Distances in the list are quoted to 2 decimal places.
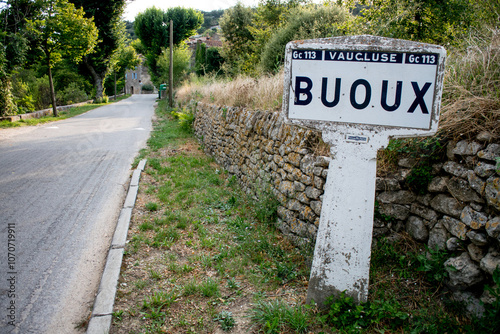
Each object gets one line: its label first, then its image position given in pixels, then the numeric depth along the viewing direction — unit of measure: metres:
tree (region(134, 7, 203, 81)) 43.34
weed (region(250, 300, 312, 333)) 2.50
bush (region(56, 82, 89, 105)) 26.73
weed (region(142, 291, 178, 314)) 2.91
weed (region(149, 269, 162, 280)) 3.37
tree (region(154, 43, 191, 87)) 30.48
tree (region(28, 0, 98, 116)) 15.25
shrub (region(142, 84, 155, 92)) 71.98
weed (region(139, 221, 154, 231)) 4.41
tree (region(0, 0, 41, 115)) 13.52
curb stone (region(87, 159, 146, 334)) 2.70
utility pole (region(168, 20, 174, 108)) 22.42
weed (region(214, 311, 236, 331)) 2.63
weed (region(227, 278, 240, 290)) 3.18
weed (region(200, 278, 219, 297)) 3.06
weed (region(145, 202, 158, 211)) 5.07
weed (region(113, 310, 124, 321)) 2.78
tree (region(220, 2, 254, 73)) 21.72
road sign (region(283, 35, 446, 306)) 2.41
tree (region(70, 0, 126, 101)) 28.95
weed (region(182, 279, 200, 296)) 3.09
